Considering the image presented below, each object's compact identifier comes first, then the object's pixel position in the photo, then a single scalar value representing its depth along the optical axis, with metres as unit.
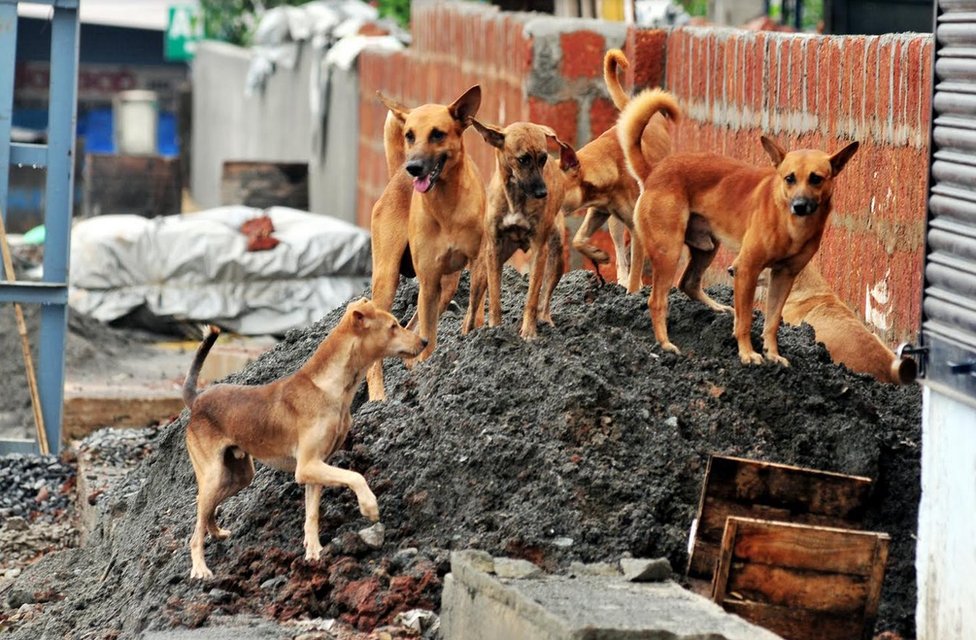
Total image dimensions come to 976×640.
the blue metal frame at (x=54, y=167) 20.01
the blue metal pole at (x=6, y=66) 19.92
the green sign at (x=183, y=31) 61.89
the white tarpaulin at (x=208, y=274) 29.86
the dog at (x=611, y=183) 14.56
